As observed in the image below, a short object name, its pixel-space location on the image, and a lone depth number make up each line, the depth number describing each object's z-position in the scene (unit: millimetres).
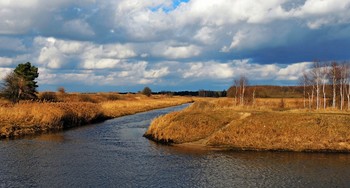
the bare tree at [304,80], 71131
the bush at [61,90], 123062
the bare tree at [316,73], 64250
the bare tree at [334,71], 62381
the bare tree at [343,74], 63969
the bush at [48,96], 85725
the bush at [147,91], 178162
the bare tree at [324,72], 63738
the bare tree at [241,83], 83612
